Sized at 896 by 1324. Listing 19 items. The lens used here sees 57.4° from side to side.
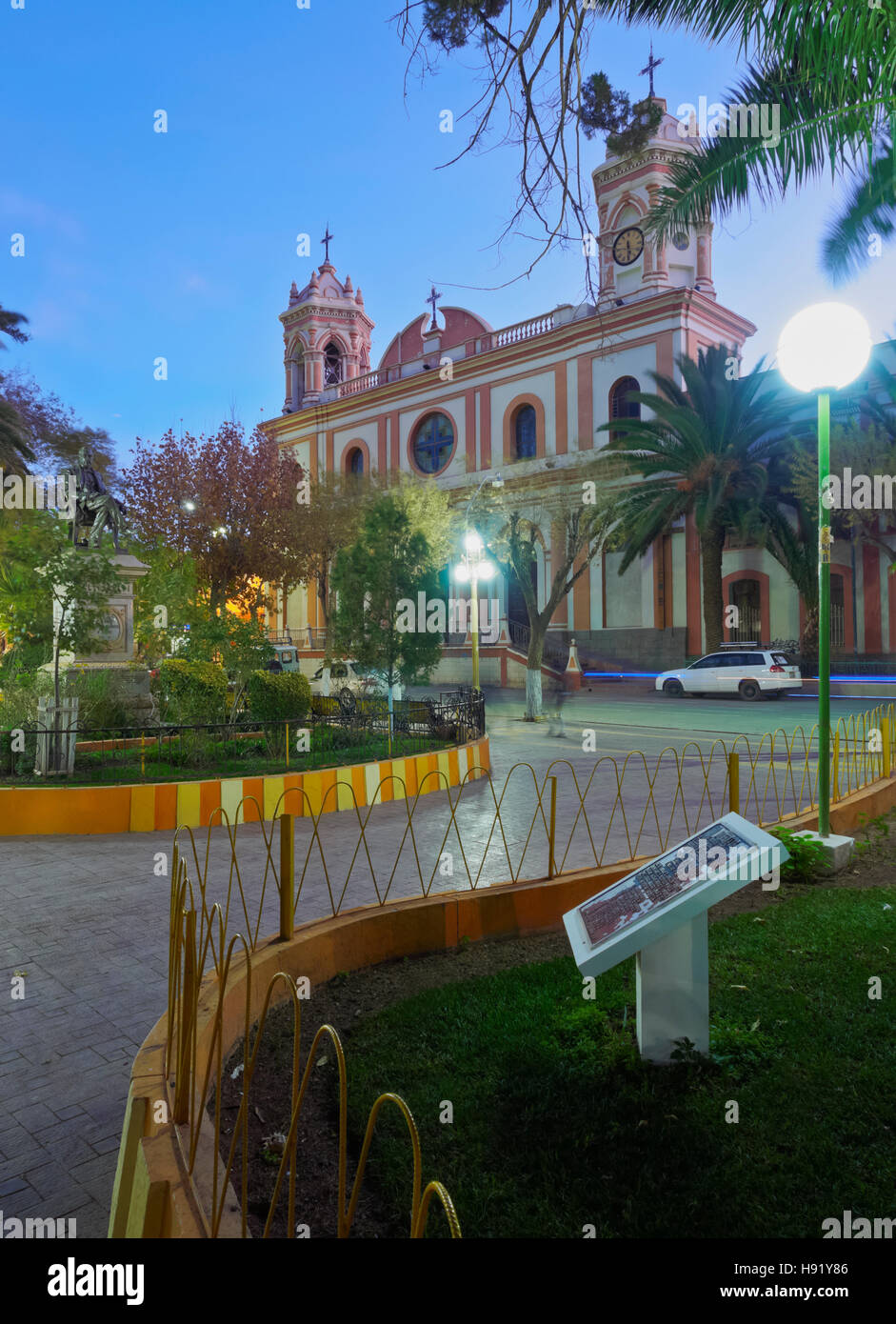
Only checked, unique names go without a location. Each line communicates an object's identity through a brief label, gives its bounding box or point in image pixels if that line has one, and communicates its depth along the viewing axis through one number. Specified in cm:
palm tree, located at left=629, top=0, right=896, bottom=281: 554
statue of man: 1433
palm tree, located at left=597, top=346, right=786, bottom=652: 2400
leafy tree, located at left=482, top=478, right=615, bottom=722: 1916
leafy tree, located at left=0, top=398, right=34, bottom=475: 1914
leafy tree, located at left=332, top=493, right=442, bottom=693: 1380
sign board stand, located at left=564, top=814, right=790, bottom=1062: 288
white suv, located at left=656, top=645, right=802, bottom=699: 2297
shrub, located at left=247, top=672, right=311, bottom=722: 1120
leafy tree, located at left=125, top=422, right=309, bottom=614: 2917
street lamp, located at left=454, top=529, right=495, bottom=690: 1964
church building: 2872
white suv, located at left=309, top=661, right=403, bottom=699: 1472
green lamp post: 580
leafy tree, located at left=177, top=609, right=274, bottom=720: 1145
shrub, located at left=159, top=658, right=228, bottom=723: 1059
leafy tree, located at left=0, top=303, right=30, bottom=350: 2286
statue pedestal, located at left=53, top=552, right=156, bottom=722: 1338
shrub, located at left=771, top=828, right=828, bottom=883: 575
